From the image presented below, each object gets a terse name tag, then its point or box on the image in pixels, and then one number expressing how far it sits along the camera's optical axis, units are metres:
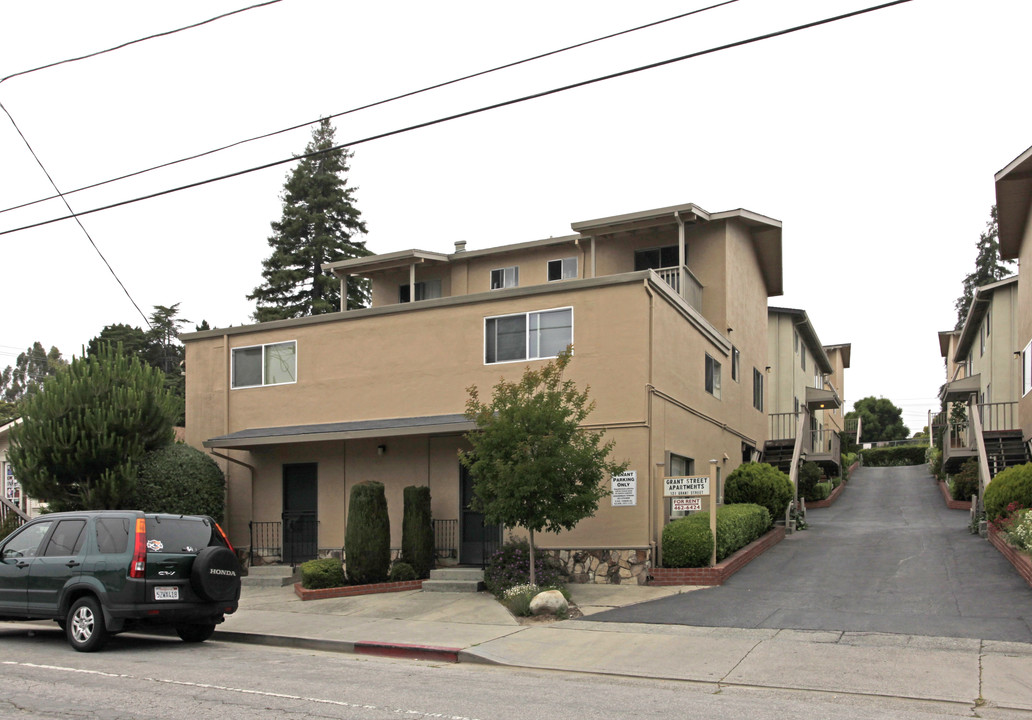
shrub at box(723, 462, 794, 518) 22.47
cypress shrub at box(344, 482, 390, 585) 17.33
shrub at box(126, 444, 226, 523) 19.06
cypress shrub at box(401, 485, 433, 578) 17.86
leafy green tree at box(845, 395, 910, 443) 69.44
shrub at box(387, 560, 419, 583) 17.47
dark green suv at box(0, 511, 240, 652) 11.75
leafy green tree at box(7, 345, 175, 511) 18.41
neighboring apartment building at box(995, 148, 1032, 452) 21.20
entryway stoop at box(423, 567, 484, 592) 16.84
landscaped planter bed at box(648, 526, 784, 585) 16.00
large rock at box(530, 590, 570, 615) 13.90
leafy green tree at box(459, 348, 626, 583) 14.67
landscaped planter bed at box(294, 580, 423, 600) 16.75
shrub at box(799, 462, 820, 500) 30.09
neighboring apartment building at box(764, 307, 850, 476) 30.98
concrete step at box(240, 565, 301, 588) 18.92
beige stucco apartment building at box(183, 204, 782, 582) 17.17
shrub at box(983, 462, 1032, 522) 17.12
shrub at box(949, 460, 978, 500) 26.39
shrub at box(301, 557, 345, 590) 17.00
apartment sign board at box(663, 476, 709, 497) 16.11
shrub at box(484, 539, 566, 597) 15.80
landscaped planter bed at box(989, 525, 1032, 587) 14.38
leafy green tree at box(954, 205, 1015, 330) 56.75
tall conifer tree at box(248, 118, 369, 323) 49.84
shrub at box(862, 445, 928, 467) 51.59
